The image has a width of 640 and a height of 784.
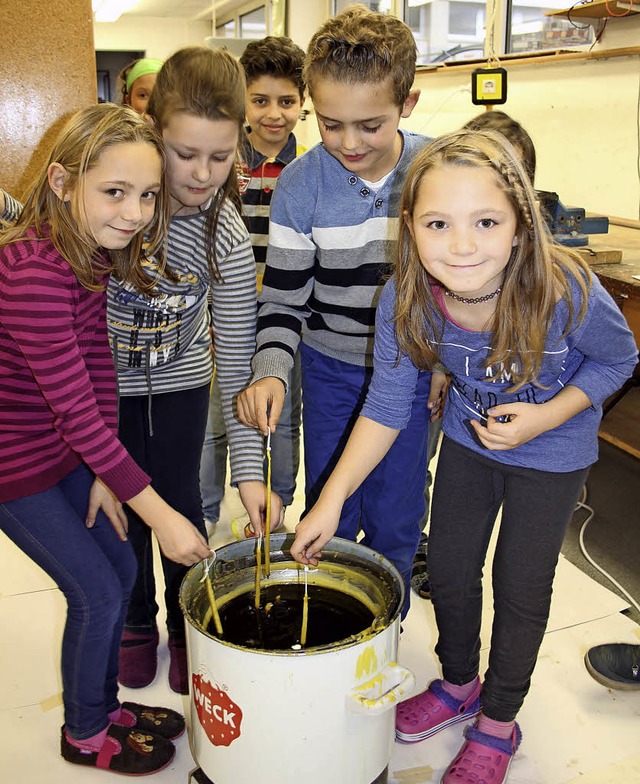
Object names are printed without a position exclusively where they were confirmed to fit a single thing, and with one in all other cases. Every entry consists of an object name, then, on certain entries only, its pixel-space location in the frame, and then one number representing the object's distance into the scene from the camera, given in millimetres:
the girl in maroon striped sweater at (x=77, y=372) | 1027
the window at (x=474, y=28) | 3783
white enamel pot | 944
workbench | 1729
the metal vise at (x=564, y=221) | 2055
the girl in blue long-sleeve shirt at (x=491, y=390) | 1027
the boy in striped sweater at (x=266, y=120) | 1870
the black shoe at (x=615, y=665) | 1479
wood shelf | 2873
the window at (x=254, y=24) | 7691
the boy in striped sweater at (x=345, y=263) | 1211
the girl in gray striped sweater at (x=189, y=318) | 1177
